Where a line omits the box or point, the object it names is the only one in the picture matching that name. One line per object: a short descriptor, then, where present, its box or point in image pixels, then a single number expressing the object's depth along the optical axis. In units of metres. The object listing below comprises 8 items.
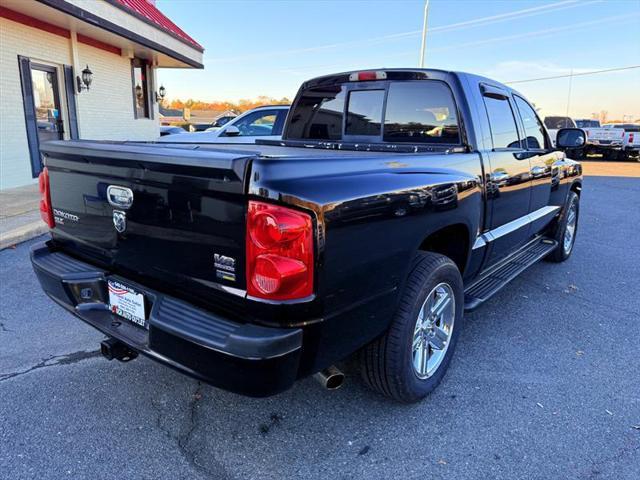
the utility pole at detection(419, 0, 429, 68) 19.94
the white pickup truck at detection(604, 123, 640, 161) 23.50
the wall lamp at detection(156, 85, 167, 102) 15.76
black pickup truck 1.87
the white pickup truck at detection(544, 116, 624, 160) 23.67
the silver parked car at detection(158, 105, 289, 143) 10.24
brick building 8.94
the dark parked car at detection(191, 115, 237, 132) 14.50
